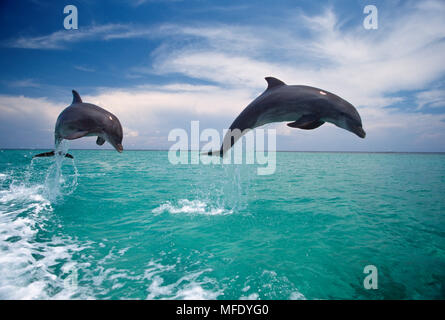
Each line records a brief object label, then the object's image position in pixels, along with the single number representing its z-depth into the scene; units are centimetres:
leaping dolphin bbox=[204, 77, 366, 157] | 462
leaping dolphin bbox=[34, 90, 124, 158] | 623
